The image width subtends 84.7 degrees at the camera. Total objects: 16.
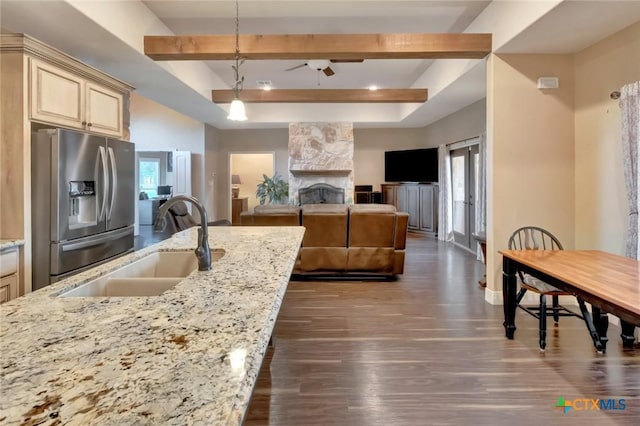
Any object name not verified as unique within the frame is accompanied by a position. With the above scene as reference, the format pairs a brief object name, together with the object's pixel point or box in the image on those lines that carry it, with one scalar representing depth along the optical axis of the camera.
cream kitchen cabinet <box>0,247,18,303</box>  2.31
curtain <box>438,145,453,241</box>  7.71
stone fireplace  8.45
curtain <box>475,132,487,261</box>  5.75
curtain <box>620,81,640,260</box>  2.86
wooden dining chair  2.73
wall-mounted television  8.32
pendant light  3.26
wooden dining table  1.82
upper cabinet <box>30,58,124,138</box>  2.52
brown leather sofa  4.75
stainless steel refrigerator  2.55
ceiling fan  5.09
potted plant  8.80
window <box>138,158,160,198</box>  10.44
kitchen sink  1.52
